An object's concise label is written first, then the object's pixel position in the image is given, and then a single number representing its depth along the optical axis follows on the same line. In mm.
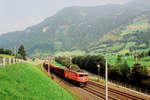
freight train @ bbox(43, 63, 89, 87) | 37750
